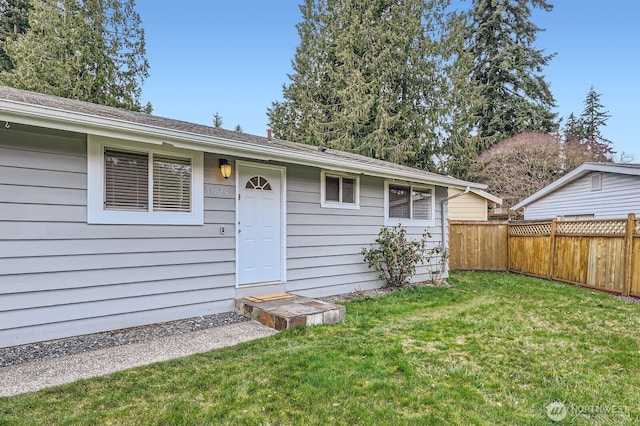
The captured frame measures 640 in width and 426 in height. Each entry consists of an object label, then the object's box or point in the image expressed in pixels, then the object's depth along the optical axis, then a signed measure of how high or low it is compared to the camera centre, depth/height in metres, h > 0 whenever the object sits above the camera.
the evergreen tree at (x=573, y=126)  23.10 +5.34
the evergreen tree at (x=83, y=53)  13.35 +5.90
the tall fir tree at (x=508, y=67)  19.78 +7.94
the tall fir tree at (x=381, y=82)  17.39 +6.25
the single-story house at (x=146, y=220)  3.59 -0.24
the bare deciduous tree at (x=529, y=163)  16.42 +2.01
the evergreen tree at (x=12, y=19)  16.14 +8.42
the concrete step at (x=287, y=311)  4.22 -1.39
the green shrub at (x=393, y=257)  6.86 -1.04
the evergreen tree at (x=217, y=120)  31.11 +7.30
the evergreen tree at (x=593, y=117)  23.48 +5.98
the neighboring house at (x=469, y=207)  14.60 -0.11
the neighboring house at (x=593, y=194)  9.38 +0.36
